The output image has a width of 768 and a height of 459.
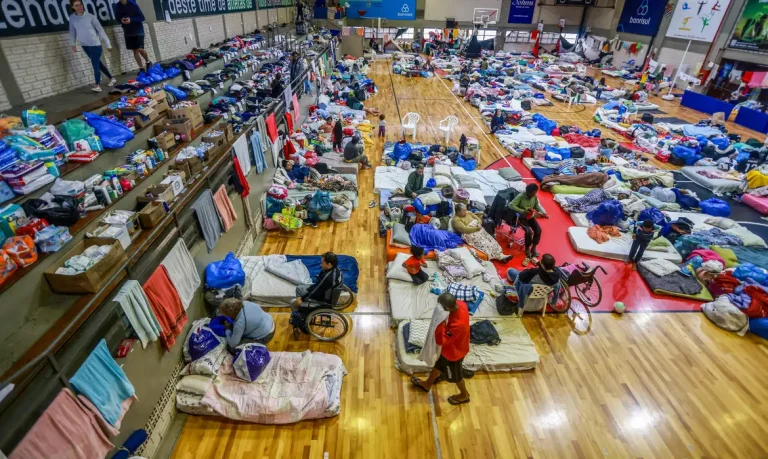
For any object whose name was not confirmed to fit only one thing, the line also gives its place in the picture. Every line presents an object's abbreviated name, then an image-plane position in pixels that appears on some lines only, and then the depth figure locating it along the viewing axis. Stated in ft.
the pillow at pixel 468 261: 20.86
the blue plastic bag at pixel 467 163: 34.04
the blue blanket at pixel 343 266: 20.37
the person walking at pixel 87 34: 17.38
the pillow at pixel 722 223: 25.75
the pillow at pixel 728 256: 22.21
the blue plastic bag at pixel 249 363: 14.38
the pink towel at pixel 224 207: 18.57
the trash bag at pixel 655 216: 25.17
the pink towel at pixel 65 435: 8.51
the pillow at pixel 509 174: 32.53
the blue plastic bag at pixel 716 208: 28.14
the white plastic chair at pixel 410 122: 40.22
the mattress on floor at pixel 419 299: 18.29
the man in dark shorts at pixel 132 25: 21.00
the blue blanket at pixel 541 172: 33.27
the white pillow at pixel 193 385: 14.08
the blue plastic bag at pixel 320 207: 25.79
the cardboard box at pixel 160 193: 14.14
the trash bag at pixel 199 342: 14.78
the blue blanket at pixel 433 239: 23.34
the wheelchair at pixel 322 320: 16.72
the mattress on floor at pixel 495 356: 15.91
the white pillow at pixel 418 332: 16.37
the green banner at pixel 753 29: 49.19
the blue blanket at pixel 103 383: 9.89
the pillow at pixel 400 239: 23.04
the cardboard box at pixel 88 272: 10.25
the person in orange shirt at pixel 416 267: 19.72
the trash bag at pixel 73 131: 13.34
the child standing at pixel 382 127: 41.73
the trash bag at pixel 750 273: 20.06
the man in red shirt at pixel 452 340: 12.69
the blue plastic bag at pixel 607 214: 25.82
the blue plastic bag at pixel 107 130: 14.48
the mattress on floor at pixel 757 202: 28.89
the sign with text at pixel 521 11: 94.32
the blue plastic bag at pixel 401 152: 35.40
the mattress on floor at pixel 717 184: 31.94
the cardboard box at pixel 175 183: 14.93
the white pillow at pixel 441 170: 31.50
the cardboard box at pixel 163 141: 16.81
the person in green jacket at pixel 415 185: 28.53
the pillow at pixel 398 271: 20.12
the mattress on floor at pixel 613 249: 23.38
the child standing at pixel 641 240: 21.54
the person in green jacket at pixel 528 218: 22.40
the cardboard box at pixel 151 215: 13.11
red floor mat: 20.22
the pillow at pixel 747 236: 24.27
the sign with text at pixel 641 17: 72.64
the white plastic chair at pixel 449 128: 40.50
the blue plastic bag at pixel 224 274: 17.13
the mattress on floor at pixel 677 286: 20.72
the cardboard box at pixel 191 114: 18.86
